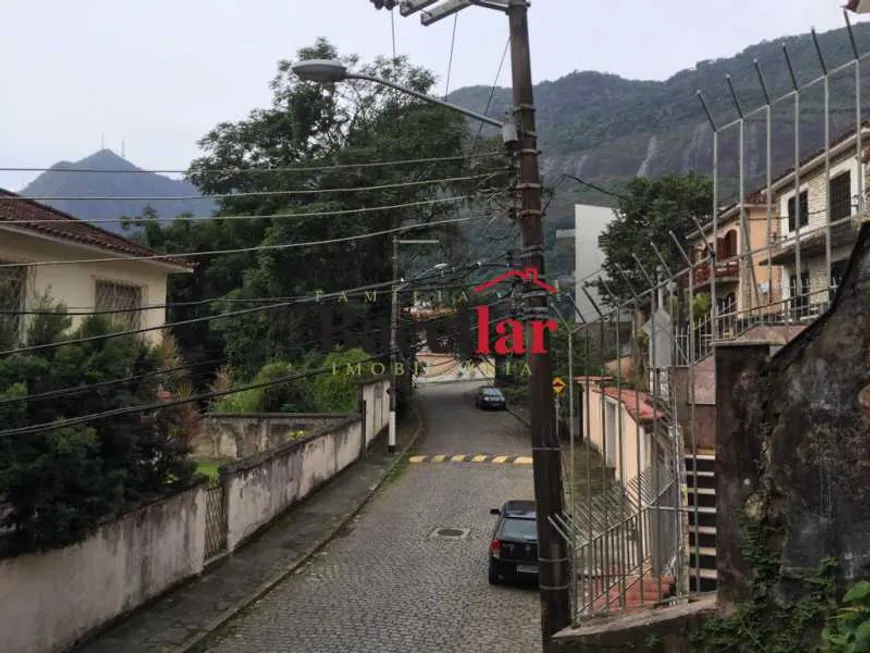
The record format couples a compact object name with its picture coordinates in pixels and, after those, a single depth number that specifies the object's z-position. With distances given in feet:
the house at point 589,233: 135.03
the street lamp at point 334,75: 23.32
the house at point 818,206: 15.46
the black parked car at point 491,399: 127.34
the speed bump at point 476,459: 77.71
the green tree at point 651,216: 107.76
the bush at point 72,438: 25.09
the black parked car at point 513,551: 37.78
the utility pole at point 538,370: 22.72
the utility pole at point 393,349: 75.61
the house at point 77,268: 44.09
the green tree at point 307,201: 96.22
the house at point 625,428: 22.85
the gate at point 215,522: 41.01
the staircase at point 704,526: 21.91
